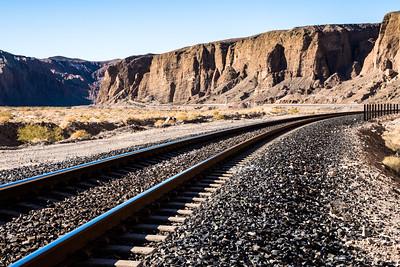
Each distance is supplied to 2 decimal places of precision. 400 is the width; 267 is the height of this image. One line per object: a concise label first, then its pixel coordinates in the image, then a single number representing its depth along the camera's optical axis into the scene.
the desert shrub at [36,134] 24.83
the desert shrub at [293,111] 66.24
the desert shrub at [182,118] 41.72
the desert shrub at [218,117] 45.25
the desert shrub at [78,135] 25.96
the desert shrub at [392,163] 13.94
